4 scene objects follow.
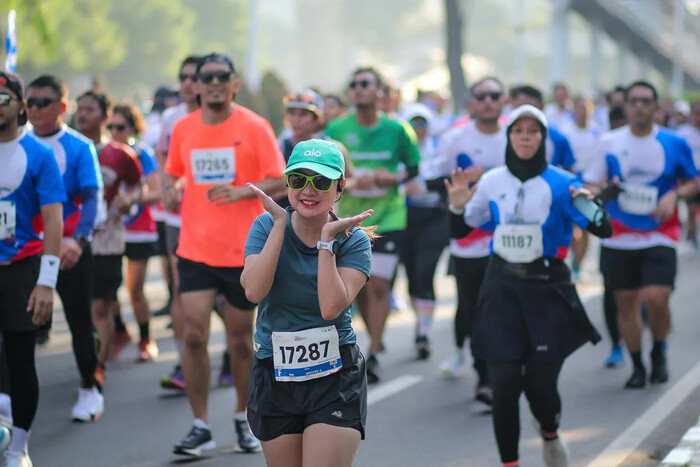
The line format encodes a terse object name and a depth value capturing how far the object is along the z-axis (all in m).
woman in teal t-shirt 9.90
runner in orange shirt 14.83
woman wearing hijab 13.07
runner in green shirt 20.11
